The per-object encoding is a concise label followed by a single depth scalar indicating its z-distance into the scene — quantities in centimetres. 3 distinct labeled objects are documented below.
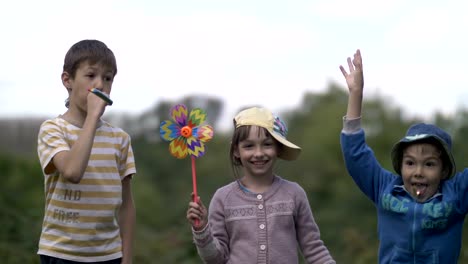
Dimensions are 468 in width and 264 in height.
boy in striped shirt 410
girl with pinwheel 464
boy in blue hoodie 459
